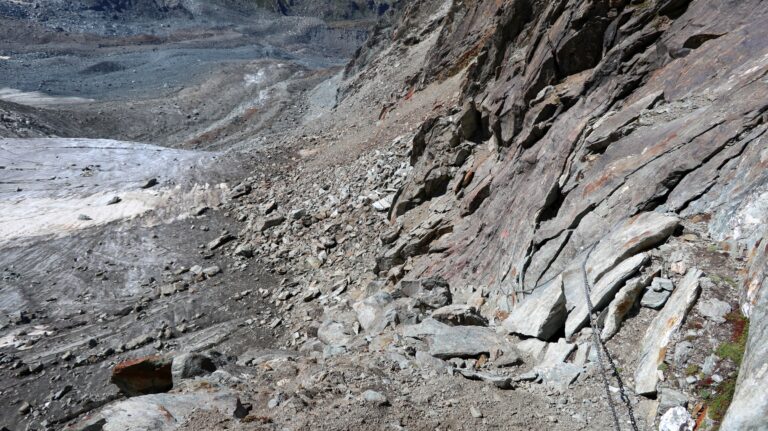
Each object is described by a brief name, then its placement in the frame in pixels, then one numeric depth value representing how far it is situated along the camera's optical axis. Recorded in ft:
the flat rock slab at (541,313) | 21.86
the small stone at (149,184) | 70.79
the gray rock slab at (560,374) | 18.84
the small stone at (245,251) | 54.70
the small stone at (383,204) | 50.21
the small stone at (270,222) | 57.47
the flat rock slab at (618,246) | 20.22
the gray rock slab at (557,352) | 19.97
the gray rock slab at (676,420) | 14.32
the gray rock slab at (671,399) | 14.88
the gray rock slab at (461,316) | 26.30
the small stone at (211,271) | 52.60
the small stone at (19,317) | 47.47
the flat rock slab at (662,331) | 16.35
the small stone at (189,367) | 28.04
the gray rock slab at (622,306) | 18.94
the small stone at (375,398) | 20.01
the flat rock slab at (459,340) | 23.20
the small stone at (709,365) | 14.90
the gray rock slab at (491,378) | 20.16
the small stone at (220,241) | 57.52
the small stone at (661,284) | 18.42
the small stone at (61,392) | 38.45
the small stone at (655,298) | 18.29
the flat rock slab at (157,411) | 20.67
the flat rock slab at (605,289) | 19.68
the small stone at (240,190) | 66.44
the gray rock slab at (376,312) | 29.81
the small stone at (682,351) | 15.69
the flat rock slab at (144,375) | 28.12
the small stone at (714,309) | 15.98
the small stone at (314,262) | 48.55
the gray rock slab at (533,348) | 21.48
